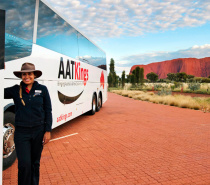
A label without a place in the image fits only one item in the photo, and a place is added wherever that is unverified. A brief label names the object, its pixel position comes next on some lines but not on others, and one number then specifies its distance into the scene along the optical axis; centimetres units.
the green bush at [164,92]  2902
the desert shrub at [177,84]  5112
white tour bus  471
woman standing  310
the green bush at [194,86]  3924
